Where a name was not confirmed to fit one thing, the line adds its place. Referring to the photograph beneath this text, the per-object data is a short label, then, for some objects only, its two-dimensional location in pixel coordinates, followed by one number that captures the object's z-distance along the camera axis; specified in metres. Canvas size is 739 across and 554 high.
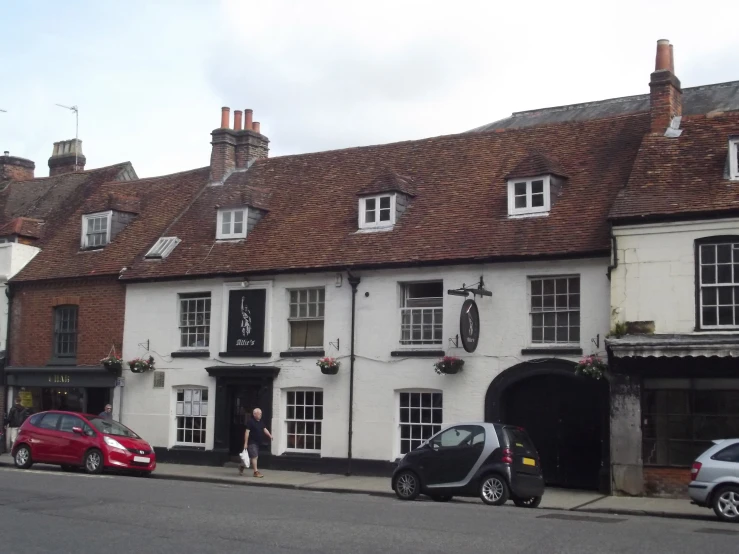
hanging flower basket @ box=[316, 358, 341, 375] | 23.64
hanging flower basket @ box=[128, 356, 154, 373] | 26.80
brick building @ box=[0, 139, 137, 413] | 30.70
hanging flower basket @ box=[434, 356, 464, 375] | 21.86
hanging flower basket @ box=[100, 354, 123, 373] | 27.22
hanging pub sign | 21.25
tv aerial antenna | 38.34
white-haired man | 23.00
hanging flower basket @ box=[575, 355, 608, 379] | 20.03
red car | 22.86
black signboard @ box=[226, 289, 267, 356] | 25.27
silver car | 15.77
